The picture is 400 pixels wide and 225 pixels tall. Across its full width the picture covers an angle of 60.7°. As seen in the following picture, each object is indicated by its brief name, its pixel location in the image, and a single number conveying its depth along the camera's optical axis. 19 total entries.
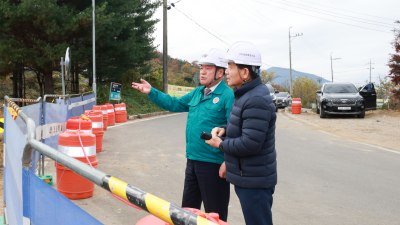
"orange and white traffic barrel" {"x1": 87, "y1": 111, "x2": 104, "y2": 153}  7.94
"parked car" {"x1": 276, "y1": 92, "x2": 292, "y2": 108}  28.19
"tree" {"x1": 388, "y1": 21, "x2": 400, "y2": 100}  19.16
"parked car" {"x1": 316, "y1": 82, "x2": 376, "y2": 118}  16.89
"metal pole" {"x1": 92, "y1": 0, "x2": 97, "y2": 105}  18.48
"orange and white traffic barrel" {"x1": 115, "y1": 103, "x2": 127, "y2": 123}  16.11
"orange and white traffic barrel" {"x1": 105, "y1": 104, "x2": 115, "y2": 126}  14.45
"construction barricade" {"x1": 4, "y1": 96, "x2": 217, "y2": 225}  1.26
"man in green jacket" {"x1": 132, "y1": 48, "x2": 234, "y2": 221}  3.21
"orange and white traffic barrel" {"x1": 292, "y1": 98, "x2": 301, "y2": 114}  21.71
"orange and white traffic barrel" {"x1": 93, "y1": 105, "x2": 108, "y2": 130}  12.62
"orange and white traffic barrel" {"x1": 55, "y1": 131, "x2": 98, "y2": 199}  4.70
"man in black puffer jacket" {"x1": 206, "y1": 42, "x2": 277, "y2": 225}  2.47
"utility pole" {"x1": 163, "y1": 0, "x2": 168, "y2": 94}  25.61
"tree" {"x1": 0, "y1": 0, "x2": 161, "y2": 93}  17.58
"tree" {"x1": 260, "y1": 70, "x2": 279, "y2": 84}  62.25
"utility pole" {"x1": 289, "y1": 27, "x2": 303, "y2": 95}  54.75
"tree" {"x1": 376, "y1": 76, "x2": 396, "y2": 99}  22.70
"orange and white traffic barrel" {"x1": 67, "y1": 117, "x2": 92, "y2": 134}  5.98
